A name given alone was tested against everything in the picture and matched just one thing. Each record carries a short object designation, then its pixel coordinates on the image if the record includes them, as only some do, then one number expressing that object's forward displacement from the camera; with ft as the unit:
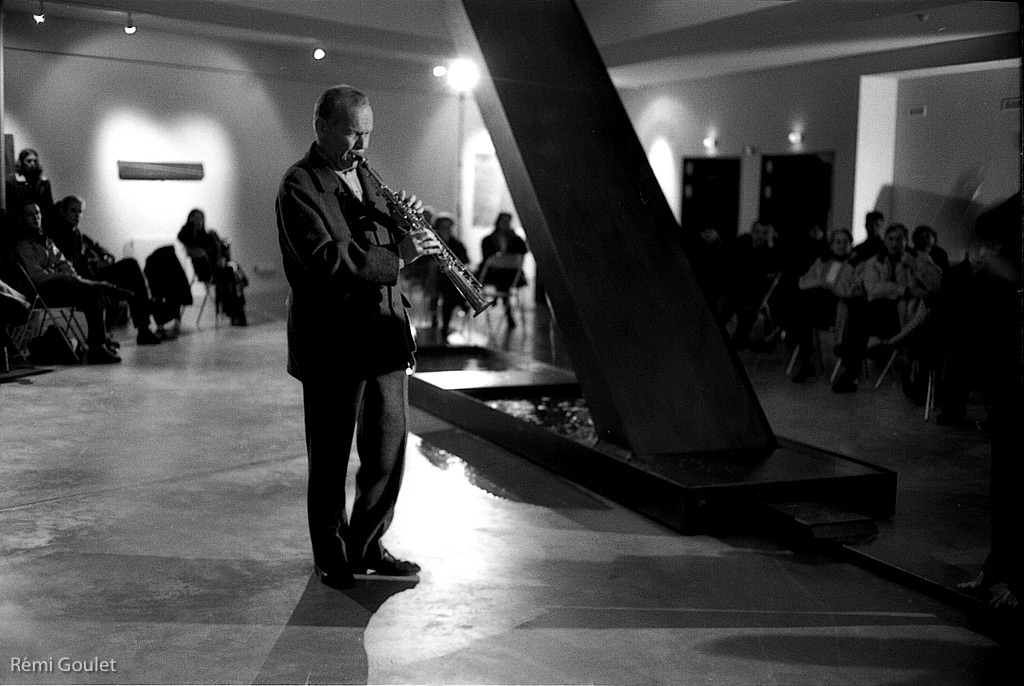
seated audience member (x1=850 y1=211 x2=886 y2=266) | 26.45
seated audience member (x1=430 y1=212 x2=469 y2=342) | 29.86
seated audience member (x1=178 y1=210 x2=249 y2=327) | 14.76
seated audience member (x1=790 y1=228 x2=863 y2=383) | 27.07
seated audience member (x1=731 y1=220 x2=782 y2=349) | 29.43
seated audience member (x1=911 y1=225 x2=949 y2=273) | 19.39
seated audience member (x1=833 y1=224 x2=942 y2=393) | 24.38
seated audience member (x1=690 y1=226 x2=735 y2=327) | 30.01
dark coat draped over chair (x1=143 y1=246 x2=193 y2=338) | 14.47
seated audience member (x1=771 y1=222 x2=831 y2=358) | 27.99
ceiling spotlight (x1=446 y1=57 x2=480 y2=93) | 16.65
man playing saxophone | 10.80
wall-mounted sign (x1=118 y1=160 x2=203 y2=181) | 14.17
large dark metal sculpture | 15.74
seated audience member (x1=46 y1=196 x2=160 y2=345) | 13.29
